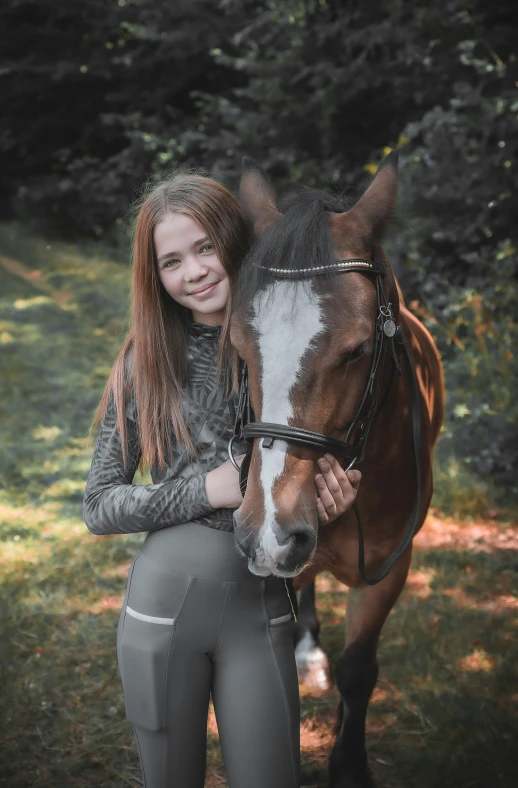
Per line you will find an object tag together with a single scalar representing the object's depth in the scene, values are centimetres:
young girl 168
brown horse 147
